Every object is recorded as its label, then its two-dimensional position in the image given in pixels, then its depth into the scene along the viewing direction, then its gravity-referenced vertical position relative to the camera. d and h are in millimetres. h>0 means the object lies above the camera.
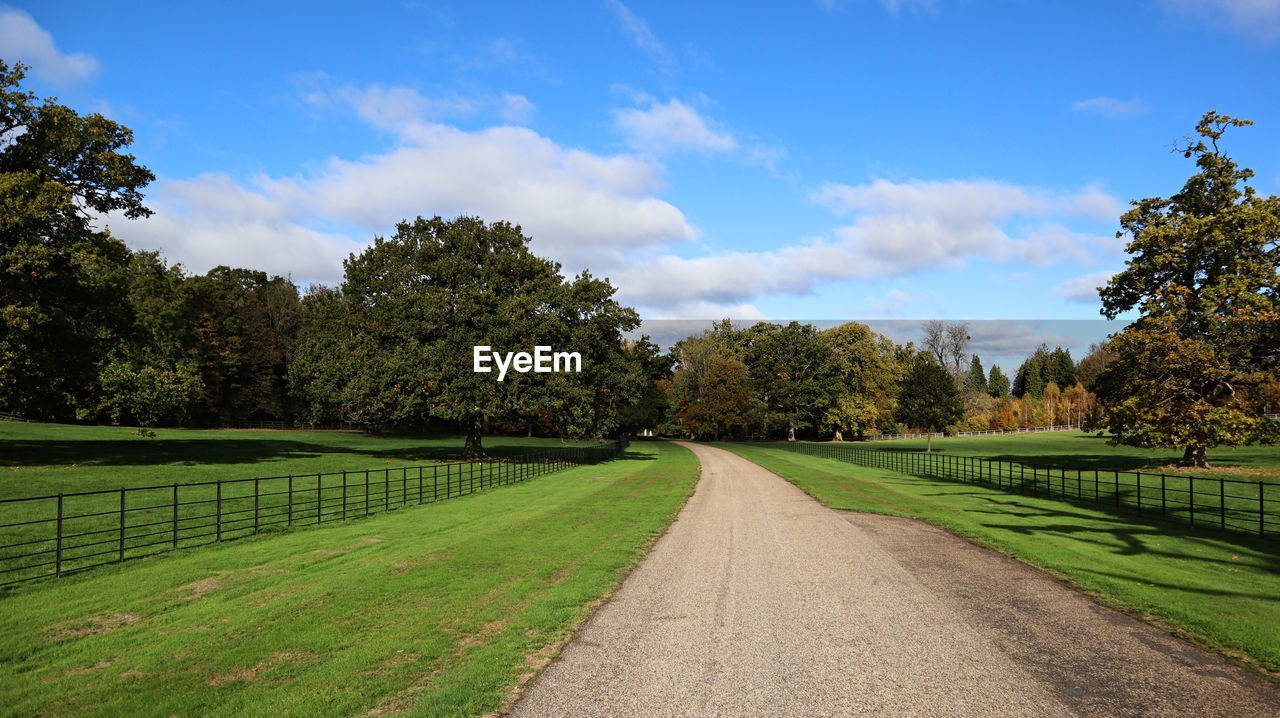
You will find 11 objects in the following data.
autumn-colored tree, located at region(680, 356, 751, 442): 104438 -1635
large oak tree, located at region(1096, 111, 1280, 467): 32688 +3416
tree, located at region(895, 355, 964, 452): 84938 -975
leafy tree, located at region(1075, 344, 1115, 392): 141250 +6220
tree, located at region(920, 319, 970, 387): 112375 +7714
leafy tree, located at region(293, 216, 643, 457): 41406 +3448
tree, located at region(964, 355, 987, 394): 163200 +3414
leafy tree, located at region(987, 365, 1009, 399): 177375 +1895
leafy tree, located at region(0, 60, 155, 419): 26875 +5736
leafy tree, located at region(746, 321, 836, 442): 96500 +2118
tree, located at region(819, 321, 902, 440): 95438 +1616
